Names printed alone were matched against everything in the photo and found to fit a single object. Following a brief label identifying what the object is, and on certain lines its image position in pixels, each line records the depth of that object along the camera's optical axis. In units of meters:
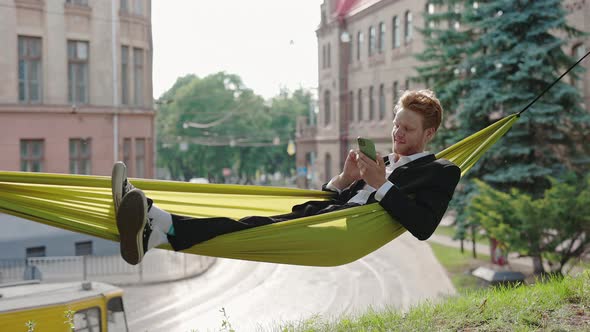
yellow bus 5.88
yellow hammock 2.69
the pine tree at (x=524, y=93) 11.79
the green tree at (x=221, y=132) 35.62
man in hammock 2.51
